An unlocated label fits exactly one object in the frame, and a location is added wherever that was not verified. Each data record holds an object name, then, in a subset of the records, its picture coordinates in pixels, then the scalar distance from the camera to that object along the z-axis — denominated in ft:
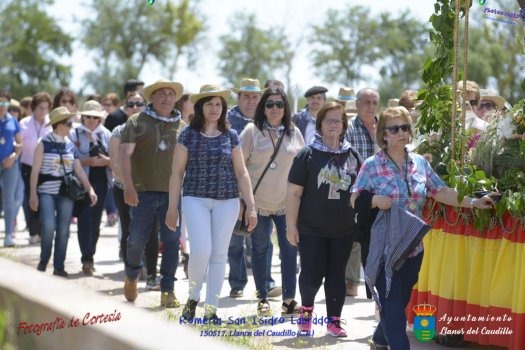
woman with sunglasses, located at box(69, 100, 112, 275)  68.78
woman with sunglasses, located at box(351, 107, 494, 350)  36.50
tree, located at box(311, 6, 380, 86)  421.32
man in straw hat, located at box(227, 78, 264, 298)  56.20
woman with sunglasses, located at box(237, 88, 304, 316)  51.40
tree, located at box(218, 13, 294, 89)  409.05
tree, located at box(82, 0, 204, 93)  423.28
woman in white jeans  45.02
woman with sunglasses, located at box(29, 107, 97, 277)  61.36
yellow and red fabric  38.04
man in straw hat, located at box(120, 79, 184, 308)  52.73
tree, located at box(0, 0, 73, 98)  415.45
